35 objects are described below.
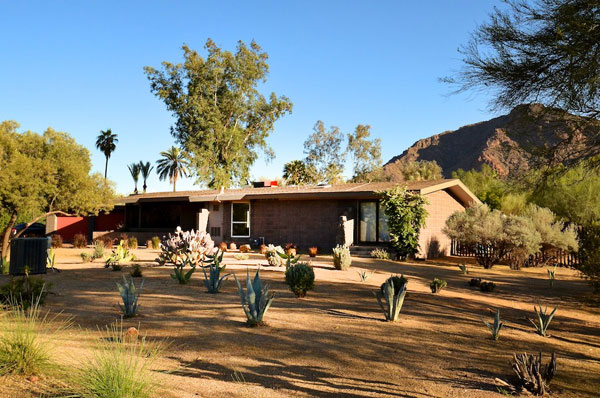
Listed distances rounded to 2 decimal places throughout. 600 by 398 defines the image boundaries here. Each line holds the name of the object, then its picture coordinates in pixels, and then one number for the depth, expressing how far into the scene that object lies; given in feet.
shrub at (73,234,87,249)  84.28
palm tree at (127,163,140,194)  214.07
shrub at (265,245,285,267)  46.47
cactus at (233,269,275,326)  21.85
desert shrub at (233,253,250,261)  54.02
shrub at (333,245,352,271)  45.55
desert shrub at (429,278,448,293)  33.96
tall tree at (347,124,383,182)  171.53
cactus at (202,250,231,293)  30.74
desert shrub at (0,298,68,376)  14.02
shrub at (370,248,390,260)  61.00
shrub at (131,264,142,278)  38.63
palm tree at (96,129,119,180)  199.41
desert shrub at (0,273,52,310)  25.48
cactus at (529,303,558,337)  22.56
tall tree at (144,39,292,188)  122.62
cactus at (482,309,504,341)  20.83
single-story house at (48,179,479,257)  67.21
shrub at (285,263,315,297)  29.76
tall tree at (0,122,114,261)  54.95
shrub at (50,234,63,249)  82.84
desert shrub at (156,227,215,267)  43.24
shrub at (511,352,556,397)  14.30
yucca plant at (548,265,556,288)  41.38
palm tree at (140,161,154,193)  213.05
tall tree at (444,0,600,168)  24.39
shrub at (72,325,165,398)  11.60
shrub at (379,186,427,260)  59.98
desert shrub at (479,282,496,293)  37.04
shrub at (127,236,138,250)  81.76
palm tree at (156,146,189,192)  203.00
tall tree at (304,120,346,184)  173.37
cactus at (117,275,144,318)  23.31
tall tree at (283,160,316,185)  163.63
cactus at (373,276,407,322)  23.39
